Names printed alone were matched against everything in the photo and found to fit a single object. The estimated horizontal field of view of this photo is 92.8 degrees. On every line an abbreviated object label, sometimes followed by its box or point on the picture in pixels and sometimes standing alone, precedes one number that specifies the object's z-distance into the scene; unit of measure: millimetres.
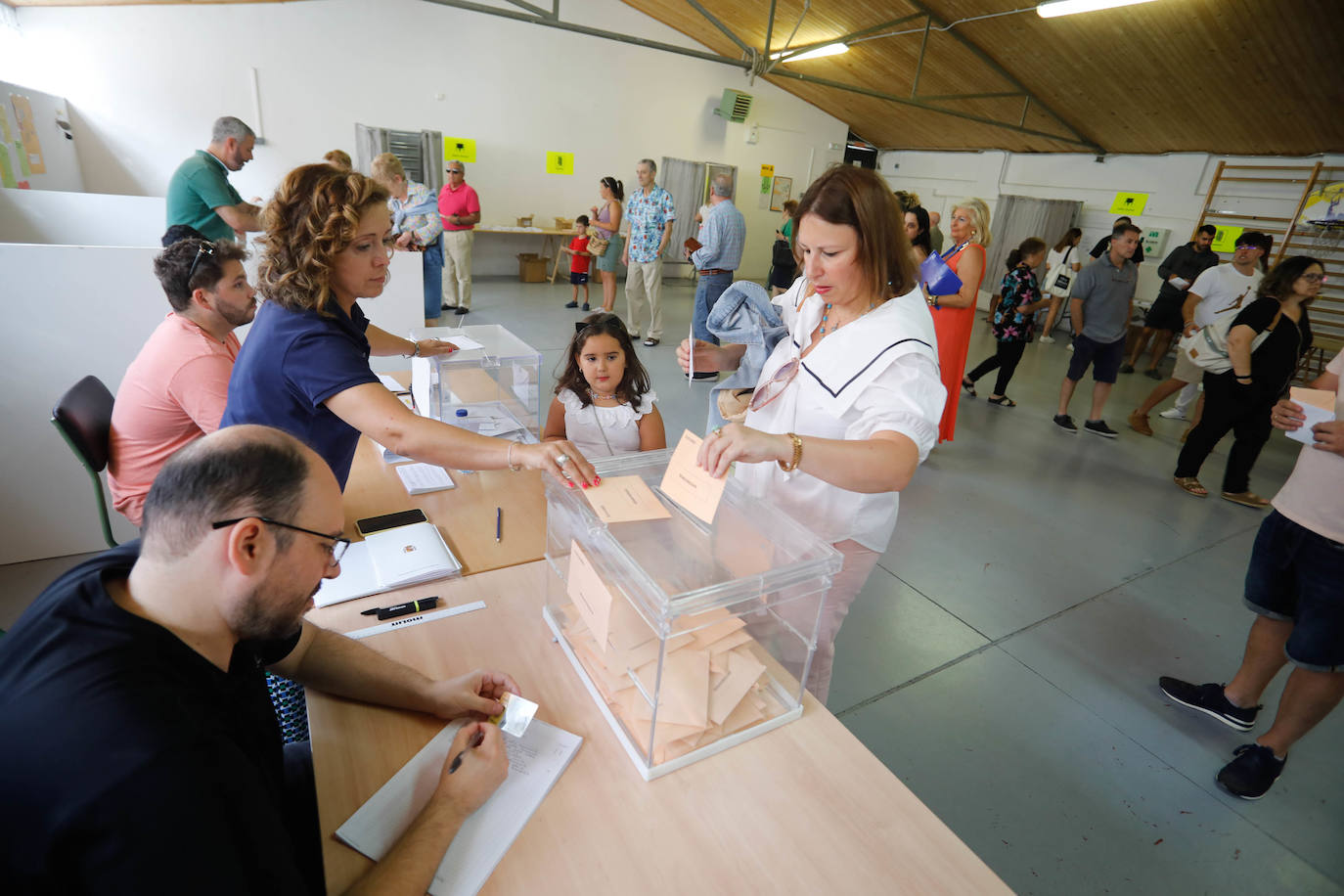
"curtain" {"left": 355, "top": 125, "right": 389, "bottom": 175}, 7727
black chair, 1653
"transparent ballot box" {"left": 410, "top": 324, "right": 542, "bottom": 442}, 2213
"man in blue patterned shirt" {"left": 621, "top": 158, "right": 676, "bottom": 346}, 6059
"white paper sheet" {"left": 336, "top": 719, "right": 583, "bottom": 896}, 855
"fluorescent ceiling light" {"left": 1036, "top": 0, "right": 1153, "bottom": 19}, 5449
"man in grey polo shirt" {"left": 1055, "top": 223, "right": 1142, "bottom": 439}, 4645
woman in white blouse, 1126
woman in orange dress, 3779
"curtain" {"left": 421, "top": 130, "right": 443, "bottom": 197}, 8052
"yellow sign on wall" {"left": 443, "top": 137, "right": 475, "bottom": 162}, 8297
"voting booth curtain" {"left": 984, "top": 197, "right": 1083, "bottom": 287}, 9656
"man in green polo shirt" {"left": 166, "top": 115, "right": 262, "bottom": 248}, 3387
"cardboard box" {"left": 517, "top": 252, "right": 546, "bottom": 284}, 9000
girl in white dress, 2141
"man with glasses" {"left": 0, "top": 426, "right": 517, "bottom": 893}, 595
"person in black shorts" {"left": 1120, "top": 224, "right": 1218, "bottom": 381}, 6492
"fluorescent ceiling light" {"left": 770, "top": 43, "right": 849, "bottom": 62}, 7895
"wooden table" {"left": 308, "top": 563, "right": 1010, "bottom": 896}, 870
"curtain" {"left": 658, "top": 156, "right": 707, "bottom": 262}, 9969
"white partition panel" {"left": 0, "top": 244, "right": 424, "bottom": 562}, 2330
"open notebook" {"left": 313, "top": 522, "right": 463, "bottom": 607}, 1389
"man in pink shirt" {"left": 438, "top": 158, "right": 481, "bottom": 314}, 6535
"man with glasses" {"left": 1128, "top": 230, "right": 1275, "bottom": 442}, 4586
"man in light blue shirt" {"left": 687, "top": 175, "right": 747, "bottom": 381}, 5512
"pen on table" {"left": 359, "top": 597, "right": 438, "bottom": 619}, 1320
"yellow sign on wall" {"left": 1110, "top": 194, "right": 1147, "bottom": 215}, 8906
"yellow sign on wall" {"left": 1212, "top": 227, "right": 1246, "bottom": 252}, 7980
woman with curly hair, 1254
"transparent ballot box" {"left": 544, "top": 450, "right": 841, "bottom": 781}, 995
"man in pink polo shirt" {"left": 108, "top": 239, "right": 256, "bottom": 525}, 1778
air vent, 9766
